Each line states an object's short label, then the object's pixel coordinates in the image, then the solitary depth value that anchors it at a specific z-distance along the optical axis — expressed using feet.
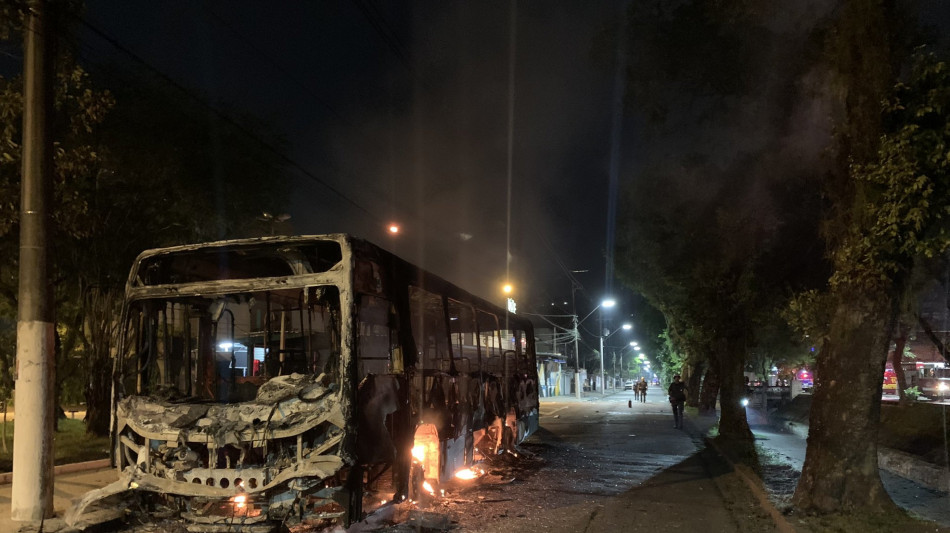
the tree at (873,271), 24.47
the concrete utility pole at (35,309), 24.58
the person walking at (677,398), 73.56
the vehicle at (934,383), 109.40
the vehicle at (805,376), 205.87
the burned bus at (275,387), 20.95
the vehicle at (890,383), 149.67
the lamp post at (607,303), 123.75
